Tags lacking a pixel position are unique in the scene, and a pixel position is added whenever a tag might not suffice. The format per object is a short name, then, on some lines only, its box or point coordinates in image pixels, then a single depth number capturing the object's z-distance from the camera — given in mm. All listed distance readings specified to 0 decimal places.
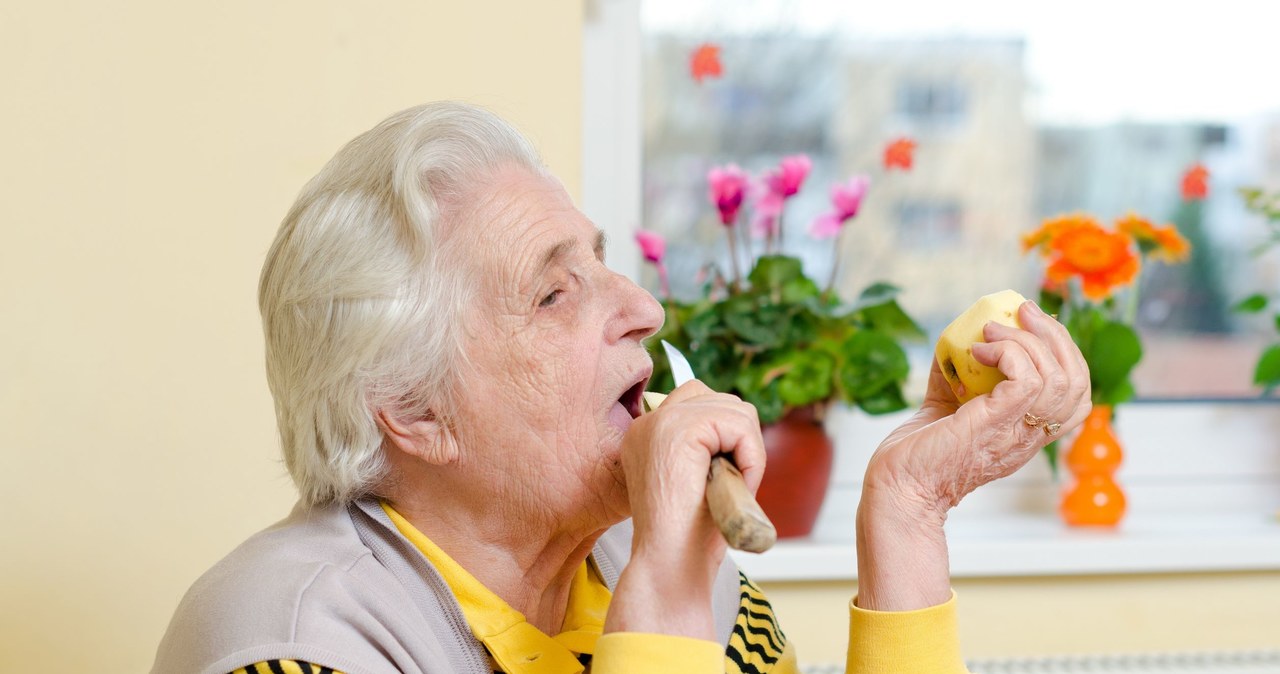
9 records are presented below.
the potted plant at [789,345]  1792
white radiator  1879
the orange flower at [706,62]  2057
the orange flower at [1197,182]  2199
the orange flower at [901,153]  2062
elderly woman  1005
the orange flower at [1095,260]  1898
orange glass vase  2014
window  2123
